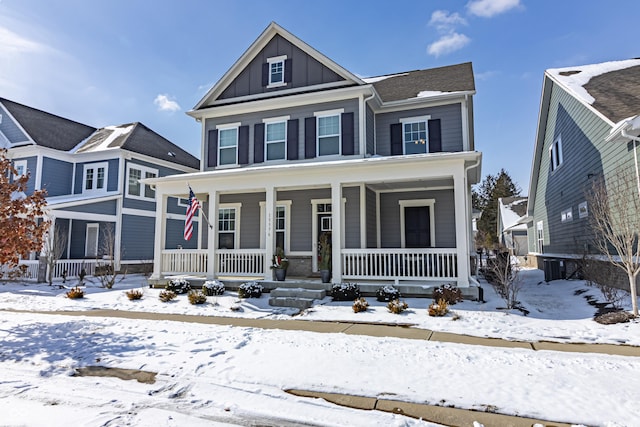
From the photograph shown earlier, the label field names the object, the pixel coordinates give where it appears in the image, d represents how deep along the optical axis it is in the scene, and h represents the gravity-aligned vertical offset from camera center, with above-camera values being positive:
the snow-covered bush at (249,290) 10.62 -1.06
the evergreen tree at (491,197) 43.06 +6.95
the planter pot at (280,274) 11.48 -0.66
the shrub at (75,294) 11.38 -1.24
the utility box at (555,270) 14.33 -0.68
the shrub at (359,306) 8.83 -1.25
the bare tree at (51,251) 15.08 +0.05
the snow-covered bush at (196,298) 10.14 -1.23
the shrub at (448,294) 9.16 -1.02
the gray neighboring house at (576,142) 10.37 +3.63
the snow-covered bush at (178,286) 11.52 -1.02
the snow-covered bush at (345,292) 10.02 -1.05
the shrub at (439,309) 8.22 -1.23
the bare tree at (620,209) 7.87 +1.03
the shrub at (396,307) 8.59 -1.23
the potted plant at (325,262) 10.94 -0.30
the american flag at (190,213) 11.30 +1.17
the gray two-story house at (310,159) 11.97 +3.34
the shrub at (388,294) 9.72 -1.06
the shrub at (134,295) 10.89 -1.22
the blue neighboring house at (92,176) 18.52 +3.83
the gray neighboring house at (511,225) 32.12 +2.29
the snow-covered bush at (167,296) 10.55 -1.21
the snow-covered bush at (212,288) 10.95 -1.04
